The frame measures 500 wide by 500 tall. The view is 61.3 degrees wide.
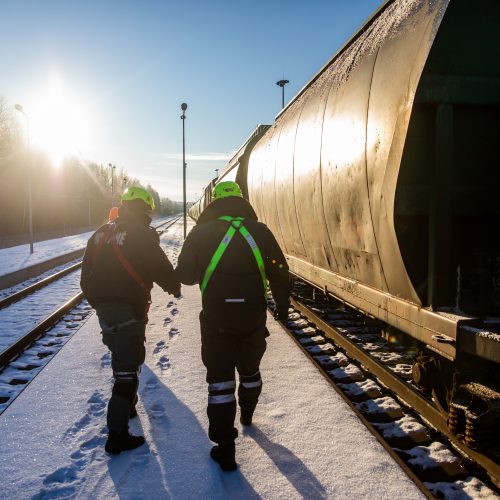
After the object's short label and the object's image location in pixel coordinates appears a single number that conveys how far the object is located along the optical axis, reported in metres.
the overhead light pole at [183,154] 23.10
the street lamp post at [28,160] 20.20
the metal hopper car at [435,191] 3.03
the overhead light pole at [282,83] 20.83
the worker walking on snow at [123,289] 3.30
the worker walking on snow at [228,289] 3.16
